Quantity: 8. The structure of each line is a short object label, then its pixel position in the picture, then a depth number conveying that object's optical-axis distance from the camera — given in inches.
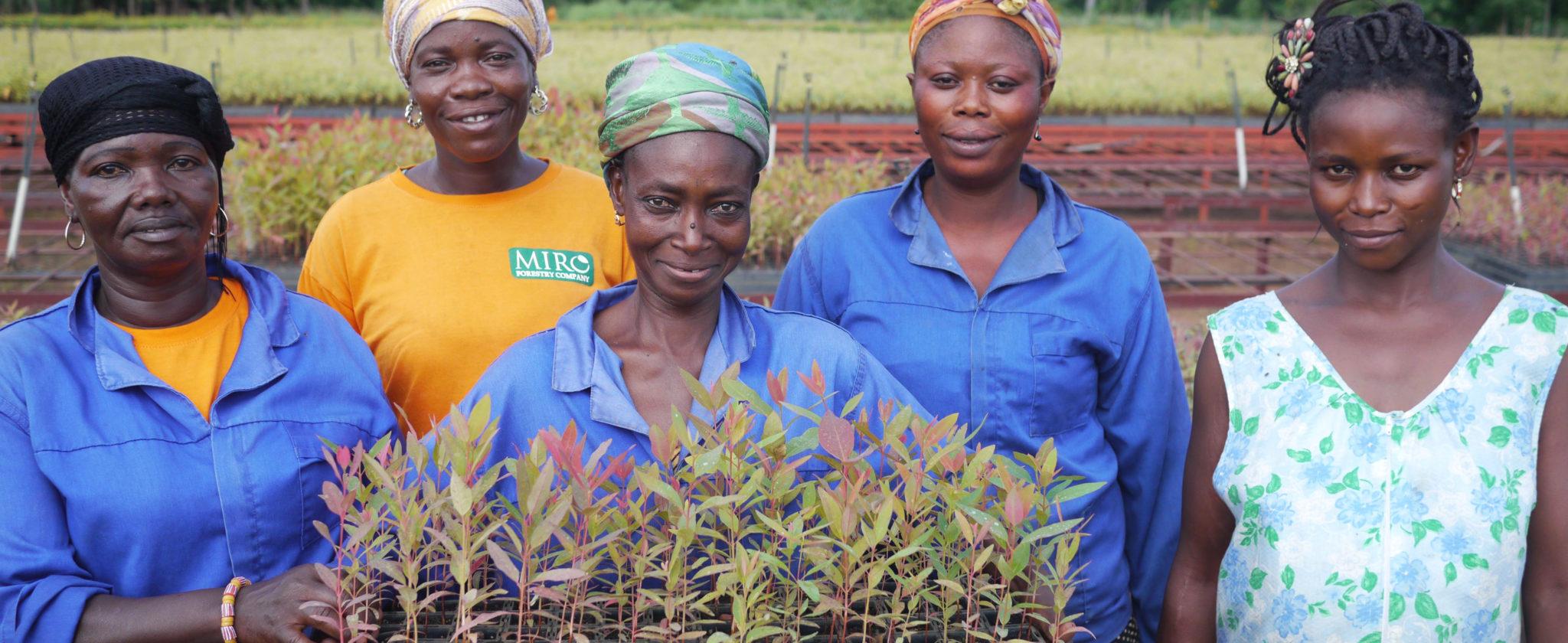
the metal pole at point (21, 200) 238.2
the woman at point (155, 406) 58.8
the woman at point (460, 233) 81.0
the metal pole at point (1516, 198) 251.8
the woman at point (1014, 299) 77.4
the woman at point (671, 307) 64.7
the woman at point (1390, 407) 63.7
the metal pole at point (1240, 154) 342.0
